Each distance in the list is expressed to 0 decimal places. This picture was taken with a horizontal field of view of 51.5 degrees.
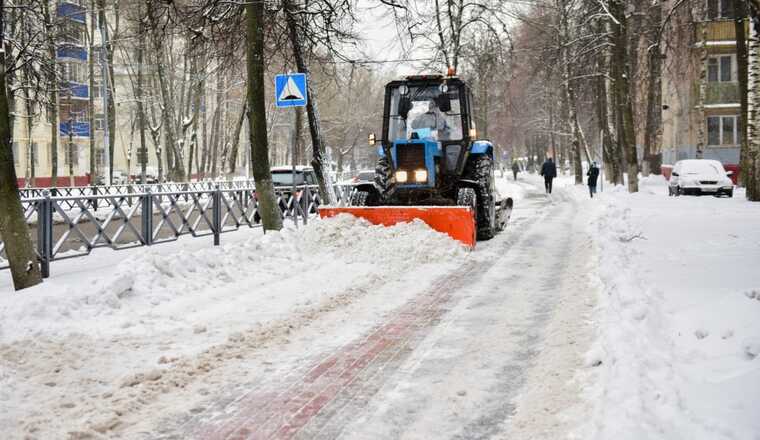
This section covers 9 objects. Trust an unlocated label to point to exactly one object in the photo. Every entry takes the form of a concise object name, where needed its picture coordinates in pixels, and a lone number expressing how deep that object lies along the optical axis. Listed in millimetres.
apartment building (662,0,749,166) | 37594
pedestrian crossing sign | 13430
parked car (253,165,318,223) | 20547
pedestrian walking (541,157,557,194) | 34250
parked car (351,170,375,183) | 29172
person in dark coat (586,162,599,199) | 29359
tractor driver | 14711
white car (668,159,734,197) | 28016
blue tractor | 14312
